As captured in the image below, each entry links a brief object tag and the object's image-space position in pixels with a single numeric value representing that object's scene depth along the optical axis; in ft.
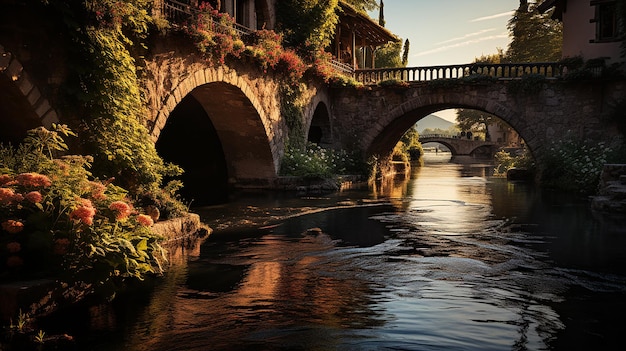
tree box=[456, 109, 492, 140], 190.49
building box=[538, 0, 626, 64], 65.77
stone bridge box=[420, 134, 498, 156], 190.80
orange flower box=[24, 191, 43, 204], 17.06
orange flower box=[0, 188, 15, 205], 16.75
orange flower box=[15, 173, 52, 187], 17.66
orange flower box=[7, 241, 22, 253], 16.43
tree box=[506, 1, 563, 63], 123.03
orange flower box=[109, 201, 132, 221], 18.80
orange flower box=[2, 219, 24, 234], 16.47
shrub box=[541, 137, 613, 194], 59.52
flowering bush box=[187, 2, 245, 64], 41.11
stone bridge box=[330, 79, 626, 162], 66.59
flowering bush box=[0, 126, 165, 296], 16.99
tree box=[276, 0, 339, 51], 65.21
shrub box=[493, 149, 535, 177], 82.89
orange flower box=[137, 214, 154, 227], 19.88
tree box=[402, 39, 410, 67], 153.99
